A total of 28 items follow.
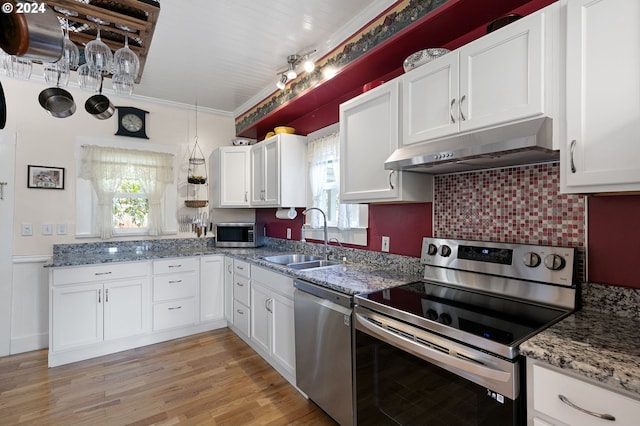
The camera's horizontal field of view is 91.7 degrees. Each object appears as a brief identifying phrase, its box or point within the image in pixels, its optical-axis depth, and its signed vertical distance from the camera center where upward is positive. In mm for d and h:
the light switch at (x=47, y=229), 3098 -153
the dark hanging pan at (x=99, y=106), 2250 +789
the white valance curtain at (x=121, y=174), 3336 +453
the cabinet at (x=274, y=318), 2312 -852
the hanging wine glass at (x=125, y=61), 1674 +831
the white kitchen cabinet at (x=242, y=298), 2945 -832
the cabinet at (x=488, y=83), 1226 +603
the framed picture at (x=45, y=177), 3053 +368
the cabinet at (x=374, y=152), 1867 +407
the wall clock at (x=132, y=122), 3504 +1051
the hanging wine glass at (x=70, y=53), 1528 +806
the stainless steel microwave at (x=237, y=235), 3791 -260
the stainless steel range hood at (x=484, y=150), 1198 +277
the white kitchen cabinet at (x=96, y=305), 2688 -836
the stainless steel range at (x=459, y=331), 1063 -459
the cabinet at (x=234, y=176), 3742 +459
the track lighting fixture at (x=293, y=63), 2544 +1313
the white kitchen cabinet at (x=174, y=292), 3141 -816
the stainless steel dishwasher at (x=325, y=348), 1742 -821
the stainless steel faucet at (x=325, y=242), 2705 -245
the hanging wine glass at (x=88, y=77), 1686 +754
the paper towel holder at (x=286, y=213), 3041 +10
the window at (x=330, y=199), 2594 +141
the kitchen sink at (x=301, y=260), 2675 -435
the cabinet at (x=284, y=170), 3109 +447
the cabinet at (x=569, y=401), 833 -535
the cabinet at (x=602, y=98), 1006 +397
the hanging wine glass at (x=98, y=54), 1612 +835
